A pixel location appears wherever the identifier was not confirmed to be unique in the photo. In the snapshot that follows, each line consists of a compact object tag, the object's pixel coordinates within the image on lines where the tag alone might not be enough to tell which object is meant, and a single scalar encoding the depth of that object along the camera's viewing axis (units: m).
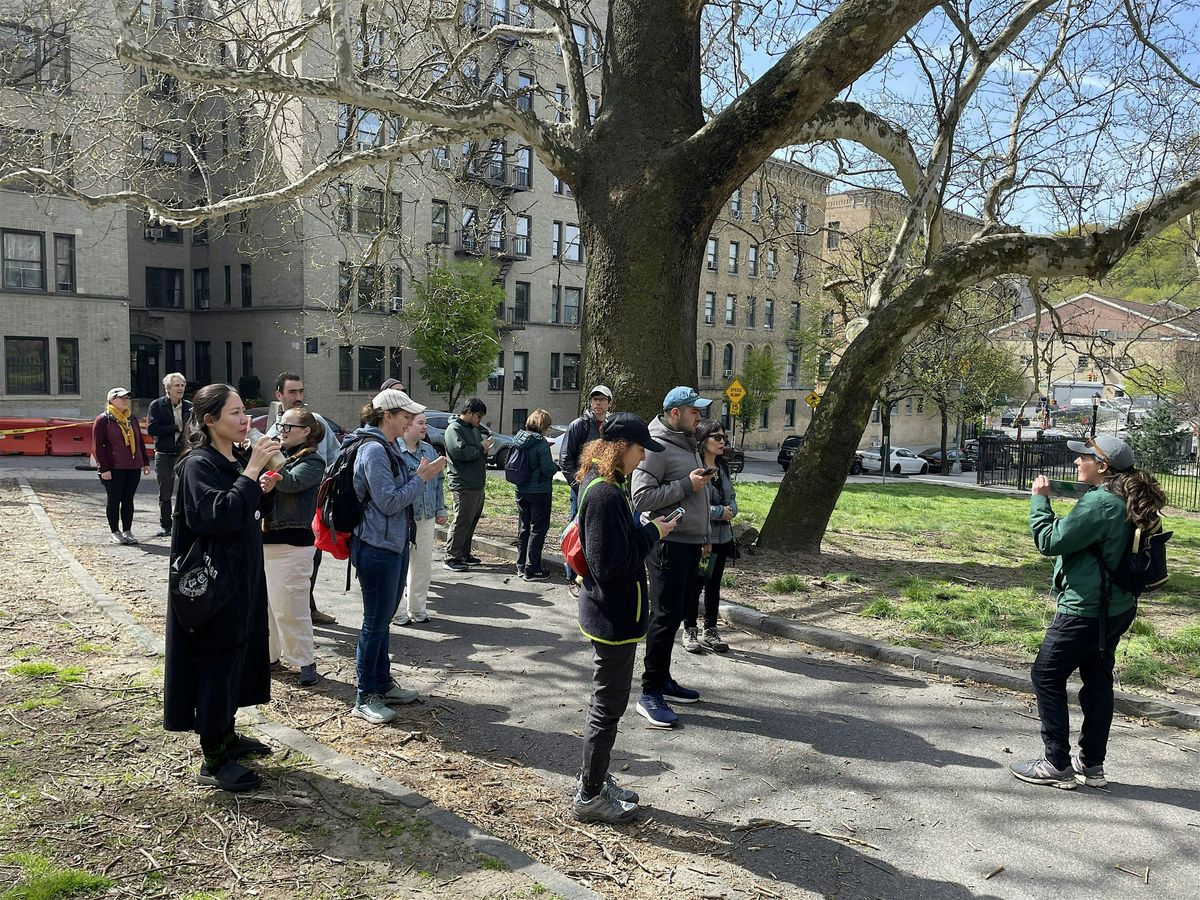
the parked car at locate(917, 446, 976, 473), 44.09
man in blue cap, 5.80
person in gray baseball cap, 4.82
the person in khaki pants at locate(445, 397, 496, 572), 9.91
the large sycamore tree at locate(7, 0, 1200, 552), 8.82
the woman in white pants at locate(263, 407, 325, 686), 6.11
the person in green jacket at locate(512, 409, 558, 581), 9.88
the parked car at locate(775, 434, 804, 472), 40.16
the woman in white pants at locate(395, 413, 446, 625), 7.73
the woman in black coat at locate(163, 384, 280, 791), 4.28
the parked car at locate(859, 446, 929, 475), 41.50
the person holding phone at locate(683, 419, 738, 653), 6.58
